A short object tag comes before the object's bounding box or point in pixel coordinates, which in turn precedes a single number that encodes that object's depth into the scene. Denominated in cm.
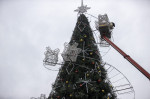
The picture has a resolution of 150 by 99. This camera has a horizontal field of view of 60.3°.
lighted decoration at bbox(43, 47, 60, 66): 815
